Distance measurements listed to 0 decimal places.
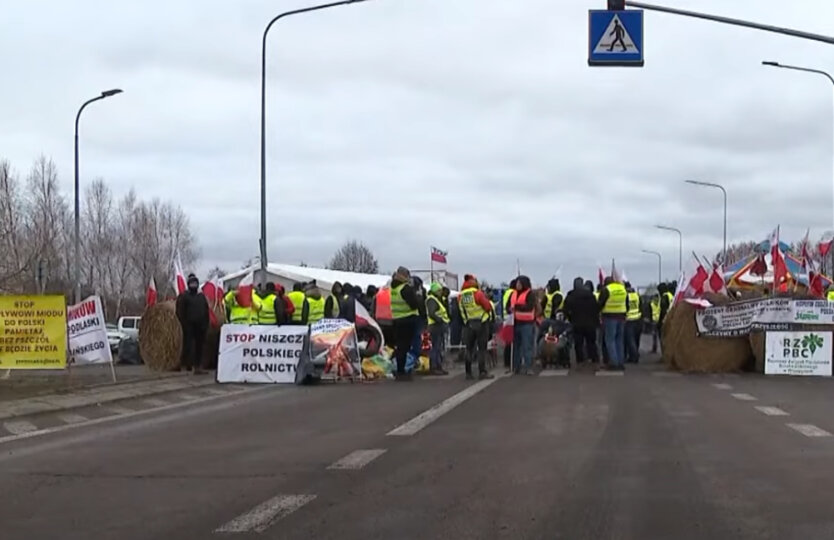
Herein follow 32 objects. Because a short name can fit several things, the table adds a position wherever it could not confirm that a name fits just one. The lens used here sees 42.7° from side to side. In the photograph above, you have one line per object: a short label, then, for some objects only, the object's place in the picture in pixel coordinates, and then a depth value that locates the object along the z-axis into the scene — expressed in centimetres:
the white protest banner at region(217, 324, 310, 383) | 1795
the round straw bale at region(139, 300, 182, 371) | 2023
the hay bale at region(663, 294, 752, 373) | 2042
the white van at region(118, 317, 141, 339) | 4447
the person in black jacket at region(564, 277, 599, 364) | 2136
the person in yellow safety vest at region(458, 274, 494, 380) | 1883
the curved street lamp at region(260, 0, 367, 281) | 2731
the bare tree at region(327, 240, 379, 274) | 11700
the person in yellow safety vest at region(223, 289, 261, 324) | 2045
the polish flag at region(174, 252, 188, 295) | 2092
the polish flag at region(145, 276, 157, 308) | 2180
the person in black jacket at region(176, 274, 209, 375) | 1958
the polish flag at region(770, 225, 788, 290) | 2275
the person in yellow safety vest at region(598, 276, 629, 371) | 2122
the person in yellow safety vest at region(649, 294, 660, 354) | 2632
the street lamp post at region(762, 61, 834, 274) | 3080
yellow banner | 1686
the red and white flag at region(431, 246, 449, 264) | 3150
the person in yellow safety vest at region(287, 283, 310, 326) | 2103
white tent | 4531
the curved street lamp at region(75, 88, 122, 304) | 3675
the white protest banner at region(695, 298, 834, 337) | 1995
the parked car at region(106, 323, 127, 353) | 3974
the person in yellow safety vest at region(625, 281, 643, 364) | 2319
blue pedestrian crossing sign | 1736
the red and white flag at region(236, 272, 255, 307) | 2048
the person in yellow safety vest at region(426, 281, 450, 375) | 2002
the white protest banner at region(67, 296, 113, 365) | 1720
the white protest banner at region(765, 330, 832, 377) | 1975
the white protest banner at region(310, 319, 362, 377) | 1792
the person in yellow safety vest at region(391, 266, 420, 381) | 1872
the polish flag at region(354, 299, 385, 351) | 1888
